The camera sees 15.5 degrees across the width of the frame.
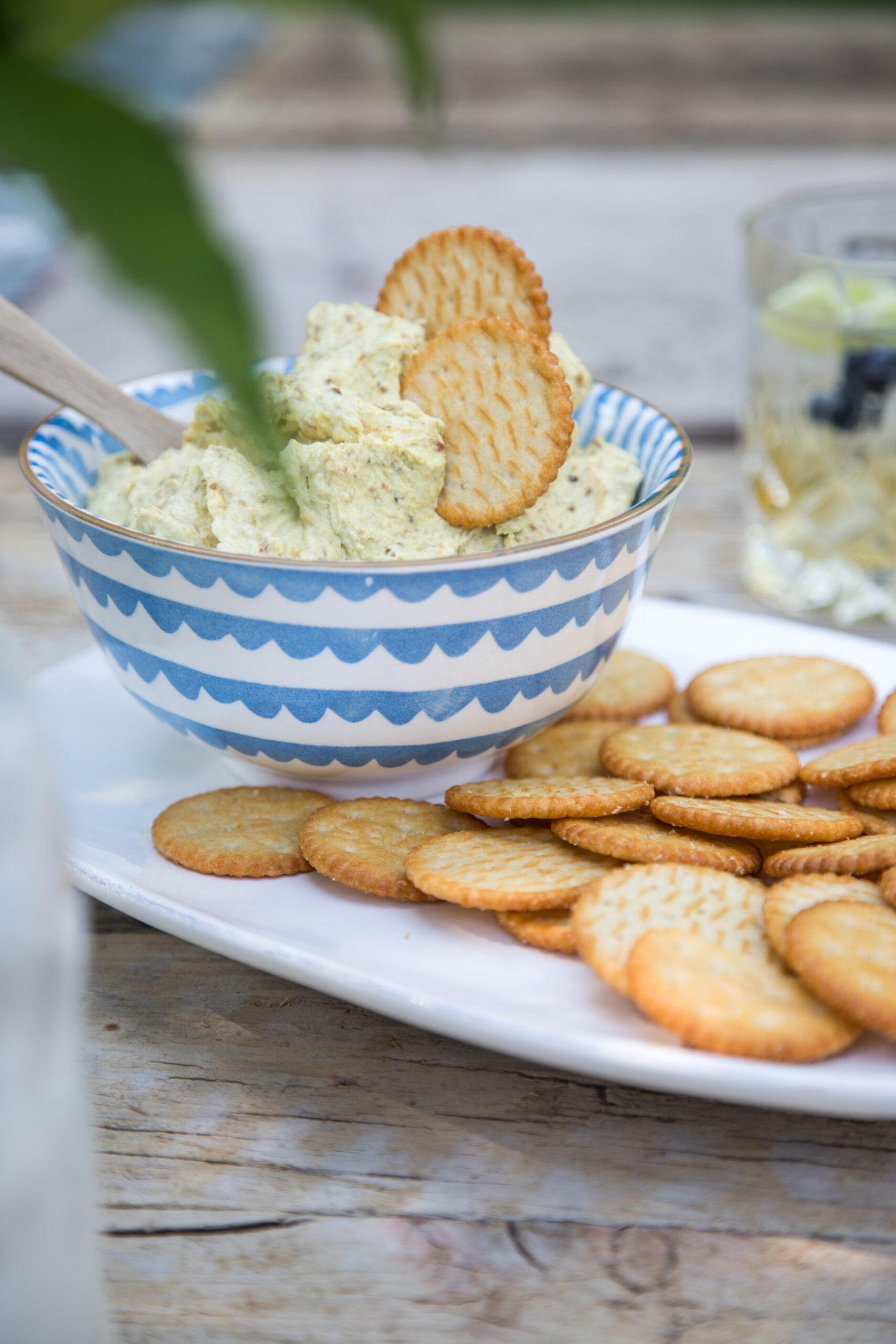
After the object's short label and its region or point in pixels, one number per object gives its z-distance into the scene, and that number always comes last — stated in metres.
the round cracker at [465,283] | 0.82
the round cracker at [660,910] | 0.73
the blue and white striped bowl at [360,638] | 0.77
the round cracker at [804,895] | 0.73
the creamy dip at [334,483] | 0.79
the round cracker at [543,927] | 0.75
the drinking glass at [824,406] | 0.97
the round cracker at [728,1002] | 0.71
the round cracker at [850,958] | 0.71
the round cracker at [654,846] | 0.76
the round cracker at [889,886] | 0.74
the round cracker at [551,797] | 0.77
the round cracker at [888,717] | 0.84
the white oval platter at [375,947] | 0.71
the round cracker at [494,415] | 0.80
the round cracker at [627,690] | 0.87
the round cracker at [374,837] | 0.76
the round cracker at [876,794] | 0.79
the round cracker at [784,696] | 0.85
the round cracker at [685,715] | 0.85
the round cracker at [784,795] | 0.81
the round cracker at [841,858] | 0.76
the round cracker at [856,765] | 0.79
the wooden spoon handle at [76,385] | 0.81
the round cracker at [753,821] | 0.77
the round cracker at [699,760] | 0.80
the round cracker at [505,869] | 0.75
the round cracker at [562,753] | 0.83
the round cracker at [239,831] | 0.78
